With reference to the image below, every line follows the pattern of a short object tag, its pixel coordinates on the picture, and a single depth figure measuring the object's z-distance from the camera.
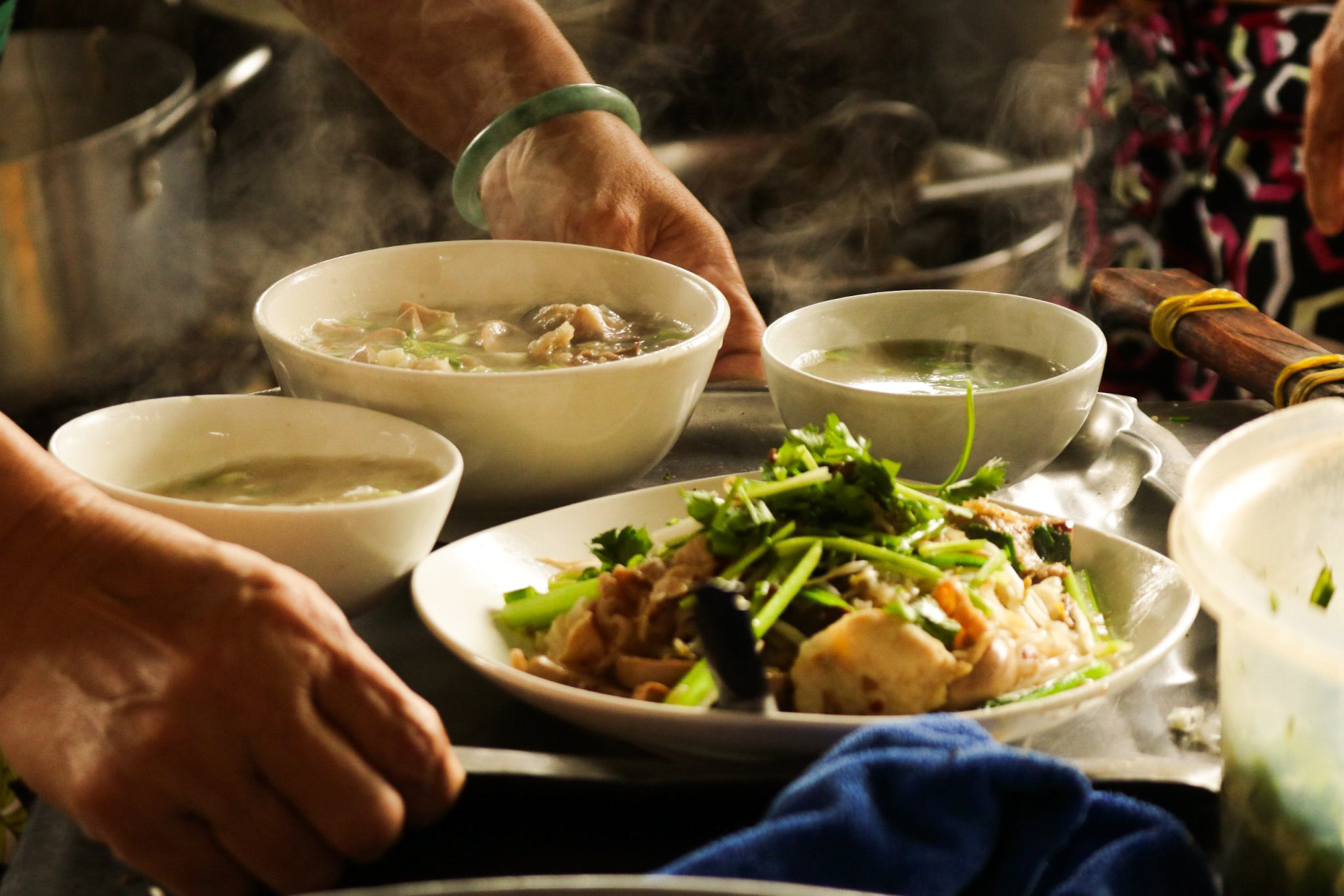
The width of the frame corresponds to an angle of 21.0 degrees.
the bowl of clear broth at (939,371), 1.48
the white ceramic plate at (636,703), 1.33
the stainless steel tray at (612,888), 1.00
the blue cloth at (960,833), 1.23
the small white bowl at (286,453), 1.38
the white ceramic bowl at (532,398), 1.45
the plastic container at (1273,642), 1.14
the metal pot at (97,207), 1.95
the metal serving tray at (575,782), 1.31
